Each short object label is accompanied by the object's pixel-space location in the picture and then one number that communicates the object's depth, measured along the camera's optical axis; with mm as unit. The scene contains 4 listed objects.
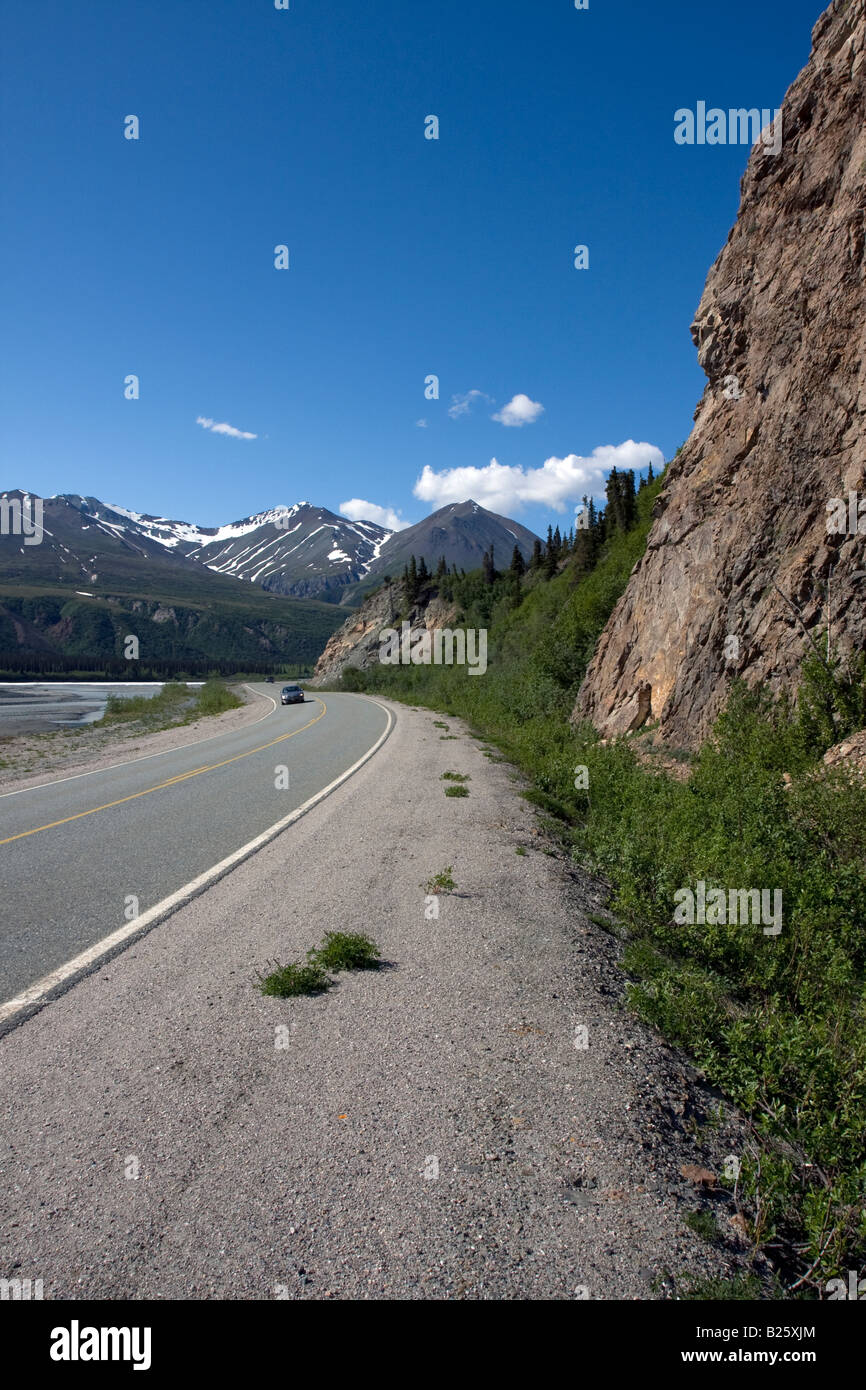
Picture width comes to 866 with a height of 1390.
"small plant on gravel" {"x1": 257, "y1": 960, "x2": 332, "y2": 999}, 4652
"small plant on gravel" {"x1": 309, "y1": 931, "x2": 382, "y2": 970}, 5078
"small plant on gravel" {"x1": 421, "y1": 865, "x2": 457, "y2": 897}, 6941
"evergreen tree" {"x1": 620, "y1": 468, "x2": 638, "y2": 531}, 44322
